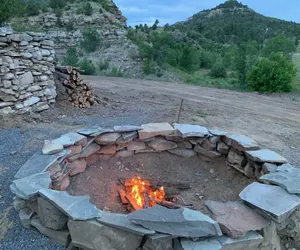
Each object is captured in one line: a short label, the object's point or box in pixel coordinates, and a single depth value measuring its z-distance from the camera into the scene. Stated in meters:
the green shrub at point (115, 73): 10.60
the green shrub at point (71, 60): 10.71
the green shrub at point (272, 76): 8.18
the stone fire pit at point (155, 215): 1.77
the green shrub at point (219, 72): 11.91
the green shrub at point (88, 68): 10.53
